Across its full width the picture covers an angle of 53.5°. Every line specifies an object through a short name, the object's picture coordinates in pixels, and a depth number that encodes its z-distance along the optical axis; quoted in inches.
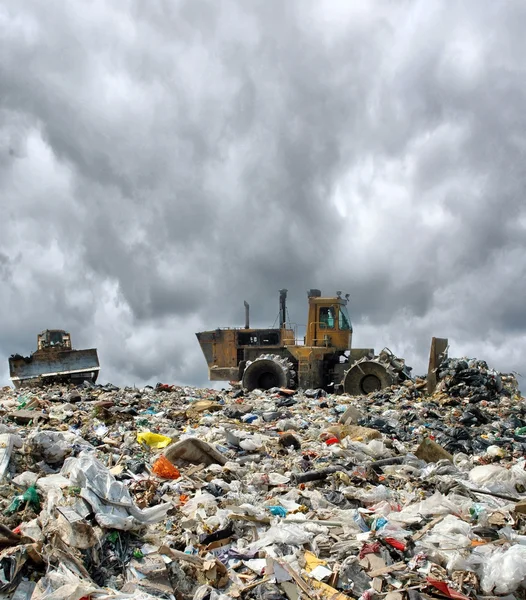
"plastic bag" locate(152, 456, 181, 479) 202.2
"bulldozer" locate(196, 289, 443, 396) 501.4
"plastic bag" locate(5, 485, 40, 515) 152.9
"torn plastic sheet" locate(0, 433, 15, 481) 178.3
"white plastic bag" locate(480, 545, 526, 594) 126.8
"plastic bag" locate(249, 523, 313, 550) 149.3
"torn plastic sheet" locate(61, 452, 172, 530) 146.8
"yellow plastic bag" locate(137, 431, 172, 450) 253.4
